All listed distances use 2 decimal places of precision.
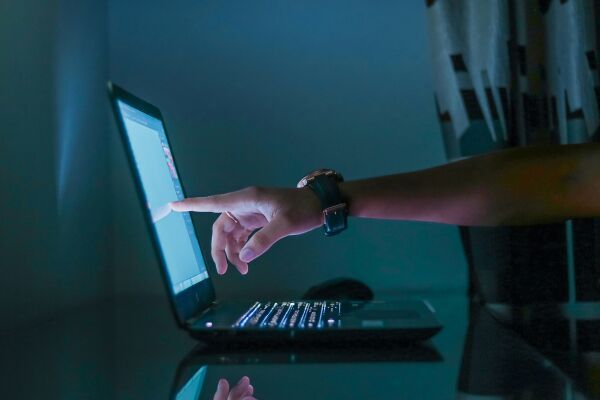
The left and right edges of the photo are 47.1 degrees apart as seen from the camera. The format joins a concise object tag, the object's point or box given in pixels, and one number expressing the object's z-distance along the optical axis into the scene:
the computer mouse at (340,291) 1.33
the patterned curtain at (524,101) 1.32
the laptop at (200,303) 0.85
